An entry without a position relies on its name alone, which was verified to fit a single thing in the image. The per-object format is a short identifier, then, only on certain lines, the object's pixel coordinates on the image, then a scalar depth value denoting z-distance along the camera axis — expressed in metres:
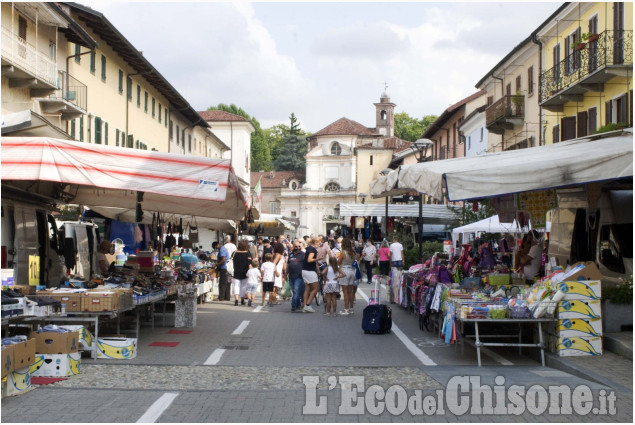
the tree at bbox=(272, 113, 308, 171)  121.81
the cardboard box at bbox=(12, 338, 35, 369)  8.28
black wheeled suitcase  14.99
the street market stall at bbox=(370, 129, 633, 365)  10.84
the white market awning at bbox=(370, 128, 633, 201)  10.47
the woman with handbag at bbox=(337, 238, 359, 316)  18.27
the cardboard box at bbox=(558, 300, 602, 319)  10.95
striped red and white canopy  10.91
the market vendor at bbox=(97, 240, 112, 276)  16.95
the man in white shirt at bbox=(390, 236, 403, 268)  30.36
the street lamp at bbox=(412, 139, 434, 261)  25.15
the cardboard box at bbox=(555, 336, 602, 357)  10.84
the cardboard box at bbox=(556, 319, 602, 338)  10.89
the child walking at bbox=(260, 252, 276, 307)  21.47
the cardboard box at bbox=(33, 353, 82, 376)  9.49
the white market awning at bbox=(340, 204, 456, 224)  33.62
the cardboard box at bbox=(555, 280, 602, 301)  11.01
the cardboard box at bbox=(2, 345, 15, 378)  7.89
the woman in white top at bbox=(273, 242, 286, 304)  22.09
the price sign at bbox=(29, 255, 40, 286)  13.45
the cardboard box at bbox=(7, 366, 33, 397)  8.27
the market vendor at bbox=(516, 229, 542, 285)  15.80
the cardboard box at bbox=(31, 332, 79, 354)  9.50
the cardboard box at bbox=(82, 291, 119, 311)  11.32
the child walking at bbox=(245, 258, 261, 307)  21.91
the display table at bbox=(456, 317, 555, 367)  10.90
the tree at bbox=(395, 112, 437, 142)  113.81
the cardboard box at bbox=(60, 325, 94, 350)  11.10
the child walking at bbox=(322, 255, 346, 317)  18.28
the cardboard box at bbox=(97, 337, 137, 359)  11.33
